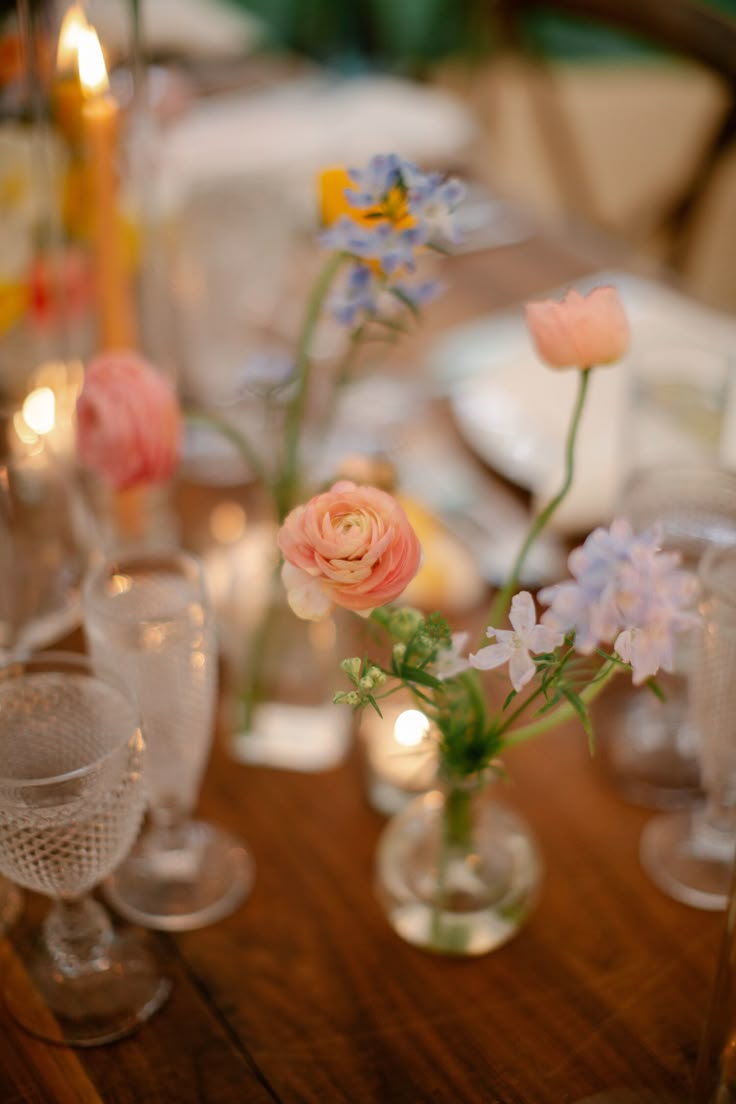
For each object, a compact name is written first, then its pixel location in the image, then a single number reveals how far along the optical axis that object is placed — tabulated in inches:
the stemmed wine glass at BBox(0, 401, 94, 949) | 28.1
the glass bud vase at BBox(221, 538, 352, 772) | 30.8
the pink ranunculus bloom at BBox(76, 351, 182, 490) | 24.4
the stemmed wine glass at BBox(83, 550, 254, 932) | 24.6
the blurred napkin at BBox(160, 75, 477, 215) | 59.2
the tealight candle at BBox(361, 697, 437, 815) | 28.9
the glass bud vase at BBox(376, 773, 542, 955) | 25.5
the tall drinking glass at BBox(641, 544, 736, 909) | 24.1
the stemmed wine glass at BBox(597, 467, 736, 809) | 28.7
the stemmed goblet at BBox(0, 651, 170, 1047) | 20.8
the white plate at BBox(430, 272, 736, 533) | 36.1
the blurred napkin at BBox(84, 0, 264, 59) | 78.0
